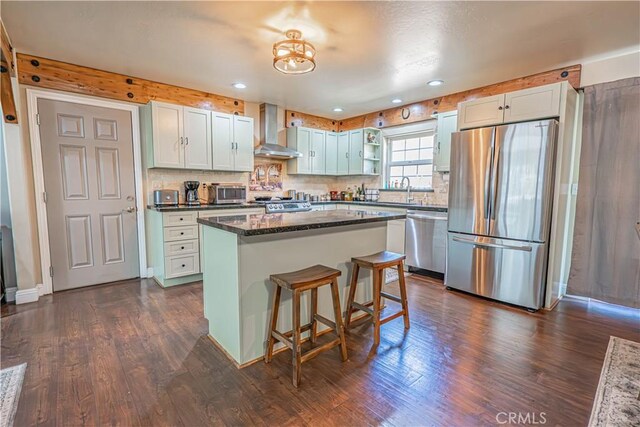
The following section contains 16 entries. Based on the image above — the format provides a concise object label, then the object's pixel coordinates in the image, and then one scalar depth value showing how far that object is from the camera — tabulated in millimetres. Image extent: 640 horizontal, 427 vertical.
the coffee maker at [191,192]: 4039
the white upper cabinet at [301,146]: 5156
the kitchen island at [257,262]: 1975
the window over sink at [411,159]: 4832
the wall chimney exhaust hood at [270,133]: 4786
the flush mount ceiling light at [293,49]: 2375
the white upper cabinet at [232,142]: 4109
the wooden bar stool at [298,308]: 1814
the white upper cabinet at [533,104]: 2811
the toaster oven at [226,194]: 4180
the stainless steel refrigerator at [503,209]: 2859
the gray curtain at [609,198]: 2846
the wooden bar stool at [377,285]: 2237
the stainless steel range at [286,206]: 4410
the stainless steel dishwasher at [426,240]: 3914
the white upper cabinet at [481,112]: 3140
